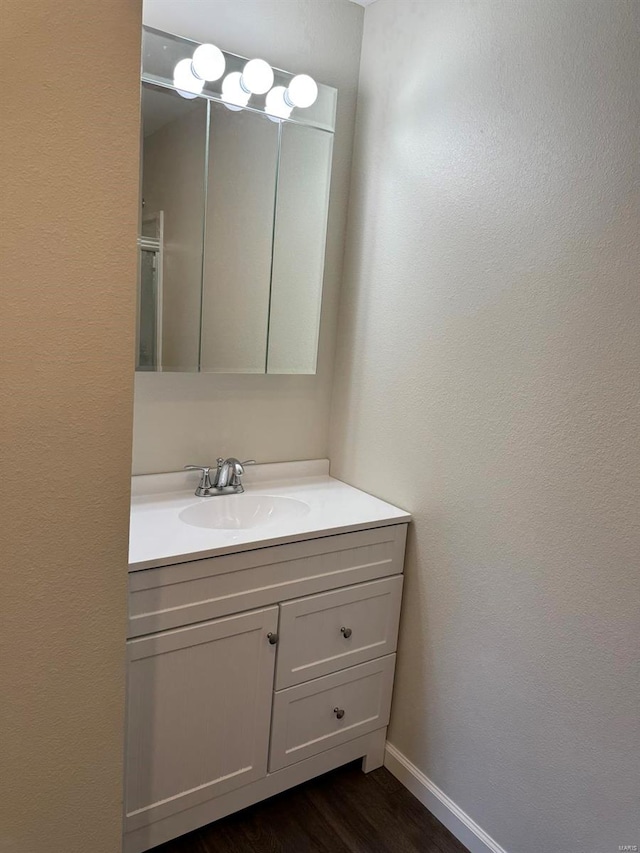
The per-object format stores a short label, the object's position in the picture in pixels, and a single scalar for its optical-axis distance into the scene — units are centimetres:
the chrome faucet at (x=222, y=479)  199
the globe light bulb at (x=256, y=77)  182
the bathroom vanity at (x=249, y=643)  151
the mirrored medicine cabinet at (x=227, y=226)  179
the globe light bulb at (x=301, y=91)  189
